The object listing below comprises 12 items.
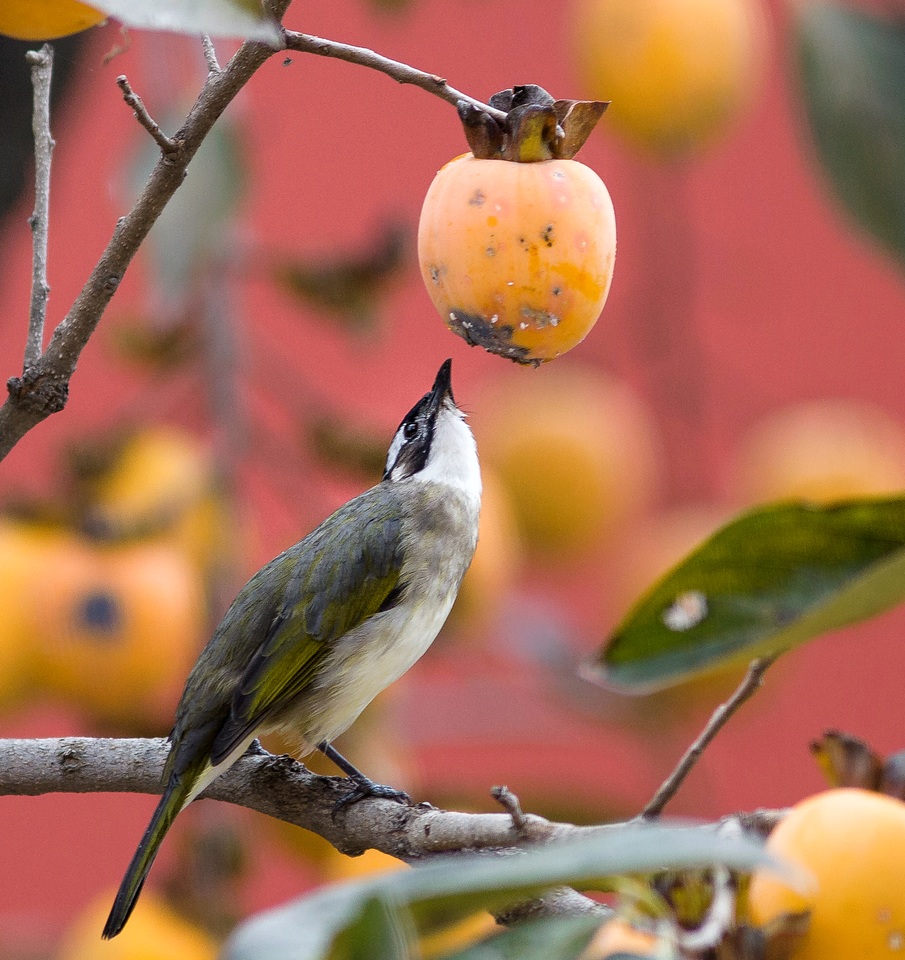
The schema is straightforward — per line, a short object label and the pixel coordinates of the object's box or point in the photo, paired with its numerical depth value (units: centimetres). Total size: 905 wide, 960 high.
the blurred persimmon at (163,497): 669
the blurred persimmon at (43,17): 511
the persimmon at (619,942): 510
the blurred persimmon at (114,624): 639
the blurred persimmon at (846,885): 509
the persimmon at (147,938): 580
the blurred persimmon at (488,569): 698
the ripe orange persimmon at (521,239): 510
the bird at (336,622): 536
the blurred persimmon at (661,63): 691
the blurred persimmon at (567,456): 862
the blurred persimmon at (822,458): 803
